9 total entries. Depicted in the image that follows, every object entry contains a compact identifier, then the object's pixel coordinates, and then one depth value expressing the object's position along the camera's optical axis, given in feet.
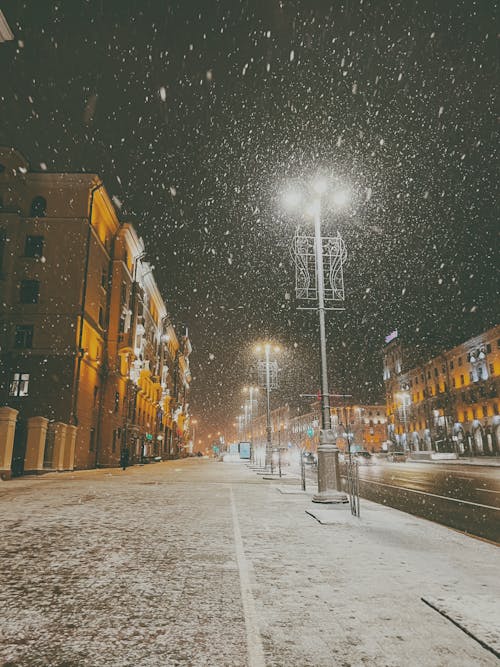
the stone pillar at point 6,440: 67.26
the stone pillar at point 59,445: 86.22
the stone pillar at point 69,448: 92.02
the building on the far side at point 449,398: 194.70
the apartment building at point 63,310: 101.19
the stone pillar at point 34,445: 78.33
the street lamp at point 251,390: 177.76
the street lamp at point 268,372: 107.55
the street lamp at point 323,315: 39.11
